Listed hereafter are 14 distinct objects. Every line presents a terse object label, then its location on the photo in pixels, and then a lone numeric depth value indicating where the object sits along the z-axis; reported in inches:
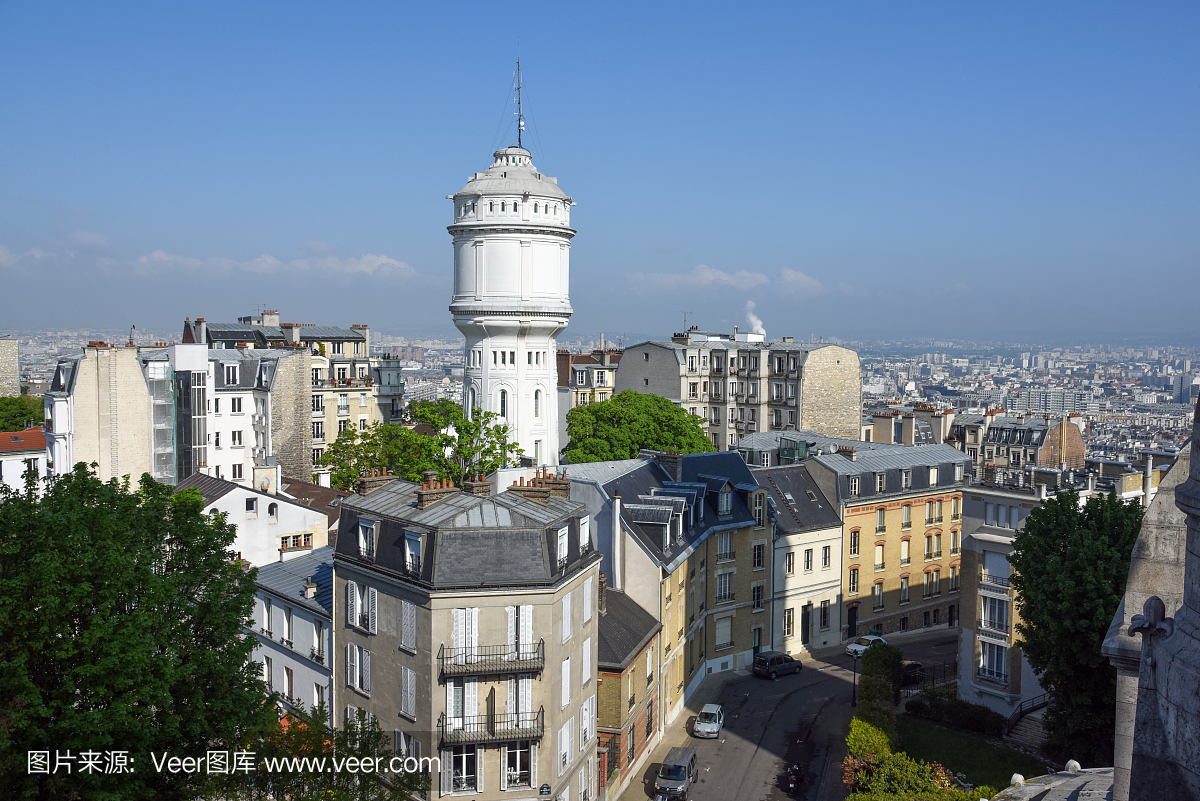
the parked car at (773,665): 1747.0
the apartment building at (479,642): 1036.5
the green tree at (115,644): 771.4
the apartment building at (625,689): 1251.8
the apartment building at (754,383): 3324.3
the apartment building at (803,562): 1856.5
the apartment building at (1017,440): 3737.7
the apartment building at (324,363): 2844.5
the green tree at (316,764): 886.4
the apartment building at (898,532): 1994.3
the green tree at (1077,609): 1248.8
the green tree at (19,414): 3233.3
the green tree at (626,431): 2466.8
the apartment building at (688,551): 1467.8
